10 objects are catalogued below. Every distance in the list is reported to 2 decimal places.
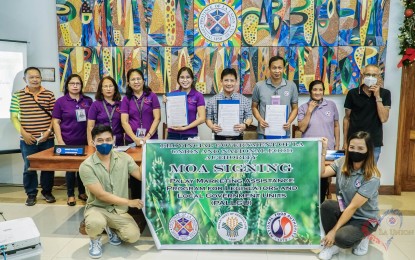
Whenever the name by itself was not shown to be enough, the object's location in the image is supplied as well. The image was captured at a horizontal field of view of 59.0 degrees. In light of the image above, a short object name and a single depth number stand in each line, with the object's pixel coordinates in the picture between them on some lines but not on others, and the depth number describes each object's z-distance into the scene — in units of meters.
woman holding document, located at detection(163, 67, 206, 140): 3.69
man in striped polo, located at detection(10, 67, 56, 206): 4.09
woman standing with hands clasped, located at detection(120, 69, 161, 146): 3.71
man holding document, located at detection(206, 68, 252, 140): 3.51
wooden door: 4.41
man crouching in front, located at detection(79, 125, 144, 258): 2.97
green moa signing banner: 3.01
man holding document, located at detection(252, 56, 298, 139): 3.59
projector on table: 2.45
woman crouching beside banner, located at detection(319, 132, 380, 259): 2.80
